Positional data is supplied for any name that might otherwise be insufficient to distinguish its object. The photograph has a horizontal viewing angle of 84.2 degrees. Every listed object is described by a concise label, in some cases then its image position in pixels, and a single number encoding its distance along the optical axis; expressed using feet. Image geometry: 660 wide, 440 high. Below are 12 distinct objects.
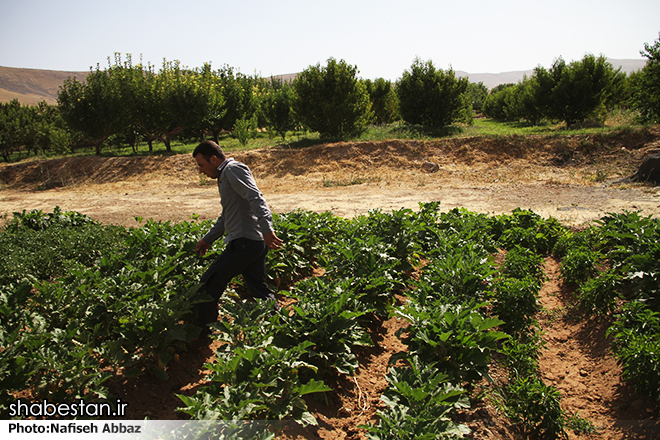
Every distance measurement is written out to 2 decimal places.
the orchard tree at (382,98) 121.70
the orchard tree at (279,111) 101.09
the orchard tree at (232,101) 93.50
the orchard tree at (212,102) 79.82
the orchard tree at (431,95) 82.43
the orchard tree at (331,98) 73.20
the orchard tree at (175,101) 76.69
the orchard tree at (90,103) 79.71
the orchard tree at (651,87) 57.67
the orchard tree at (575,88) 77.92
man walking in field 11.56
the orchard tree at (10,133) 103.81
